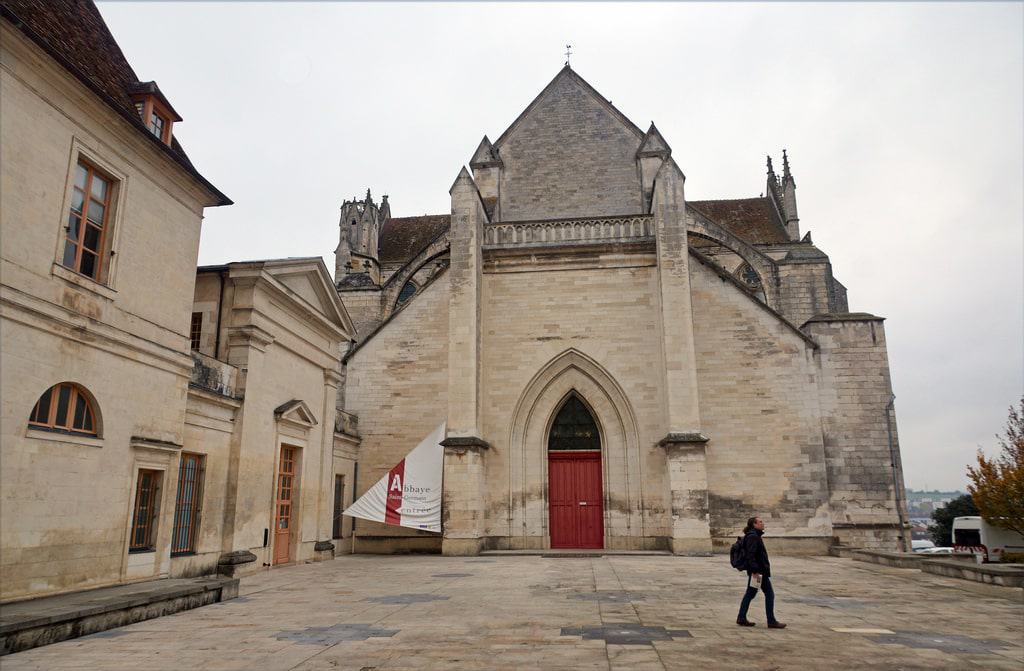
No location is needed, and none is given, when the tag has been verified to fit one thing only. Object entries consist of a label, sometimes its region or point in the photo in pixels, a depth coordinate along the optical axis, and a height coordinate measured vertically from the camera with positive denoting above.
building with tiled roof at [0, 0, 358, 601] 7.36 +1.81
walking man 6.79 -0.80
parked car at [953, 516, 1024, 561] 22.11 -1.53
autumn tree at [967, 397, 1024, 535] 16.14 +0.04
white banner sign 15.97 -0.07
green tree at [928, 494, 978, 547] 39.19 -1.37
